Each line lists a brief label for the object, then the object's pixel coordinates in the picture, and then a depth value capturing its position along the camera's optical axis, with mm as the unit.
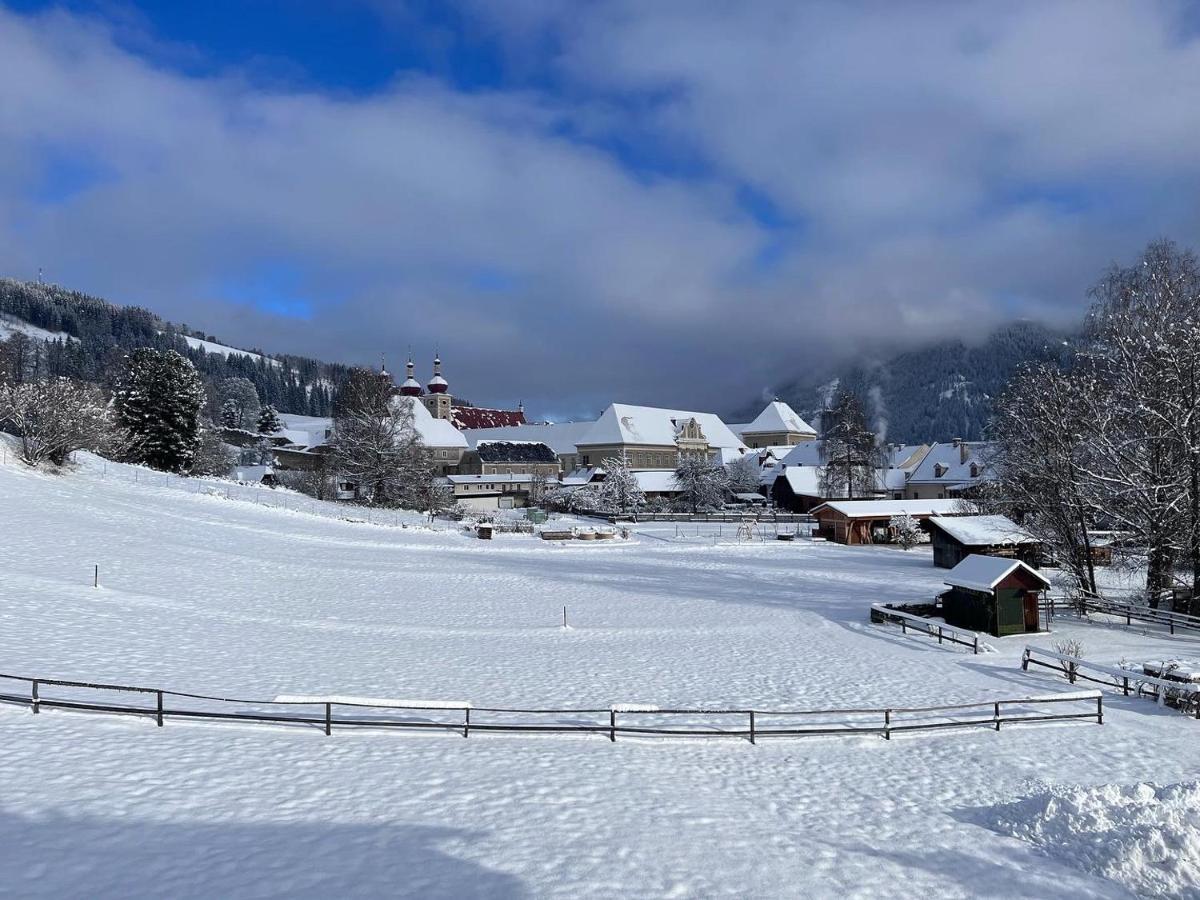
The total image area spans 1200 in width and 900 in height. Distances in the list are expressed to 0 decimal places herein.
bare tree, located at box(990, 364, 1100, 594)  27828
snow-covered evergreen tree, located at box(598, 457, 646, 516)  71938
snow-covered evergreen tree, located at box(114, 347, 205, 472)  49812
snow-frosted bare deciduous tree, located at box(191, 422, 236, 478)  56188
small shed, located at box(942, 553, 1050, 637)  24391
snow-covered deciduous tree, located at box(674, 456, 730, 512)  74125
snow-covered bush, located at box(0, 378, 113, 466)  38438
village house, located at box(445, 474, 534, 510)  71500
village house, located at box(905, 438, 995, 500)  70312
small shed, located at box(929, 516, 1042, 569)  38438
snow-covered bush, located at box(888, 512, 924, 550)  50625
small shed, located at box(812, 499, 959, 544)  52375
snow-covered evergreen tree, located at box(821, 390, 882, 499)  61906
